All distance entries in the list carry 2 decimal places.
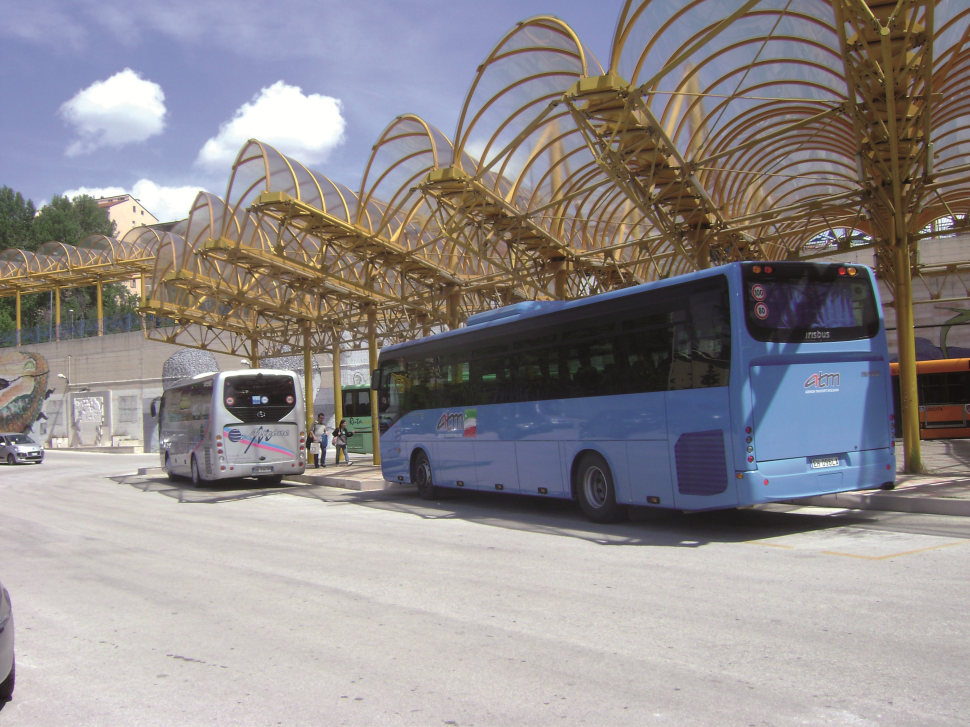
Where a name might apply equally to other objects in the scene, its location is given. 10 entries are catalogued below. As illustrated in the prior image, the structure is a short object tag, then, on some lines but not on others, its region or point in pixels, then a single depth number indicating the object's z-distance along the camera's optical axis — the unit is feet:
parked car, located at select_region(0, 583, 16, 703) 13.82
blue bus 30.32
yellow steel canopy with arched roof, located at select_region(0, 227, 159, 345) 157.99
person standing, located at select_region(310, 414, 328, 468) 84.53
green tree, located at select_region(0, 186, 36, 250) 248.32
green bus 125.08
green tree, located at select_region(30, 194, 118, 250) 254.06
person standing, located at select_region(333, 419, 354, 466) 84.73
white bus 66.85
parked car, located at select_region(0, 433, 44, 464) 122.83
